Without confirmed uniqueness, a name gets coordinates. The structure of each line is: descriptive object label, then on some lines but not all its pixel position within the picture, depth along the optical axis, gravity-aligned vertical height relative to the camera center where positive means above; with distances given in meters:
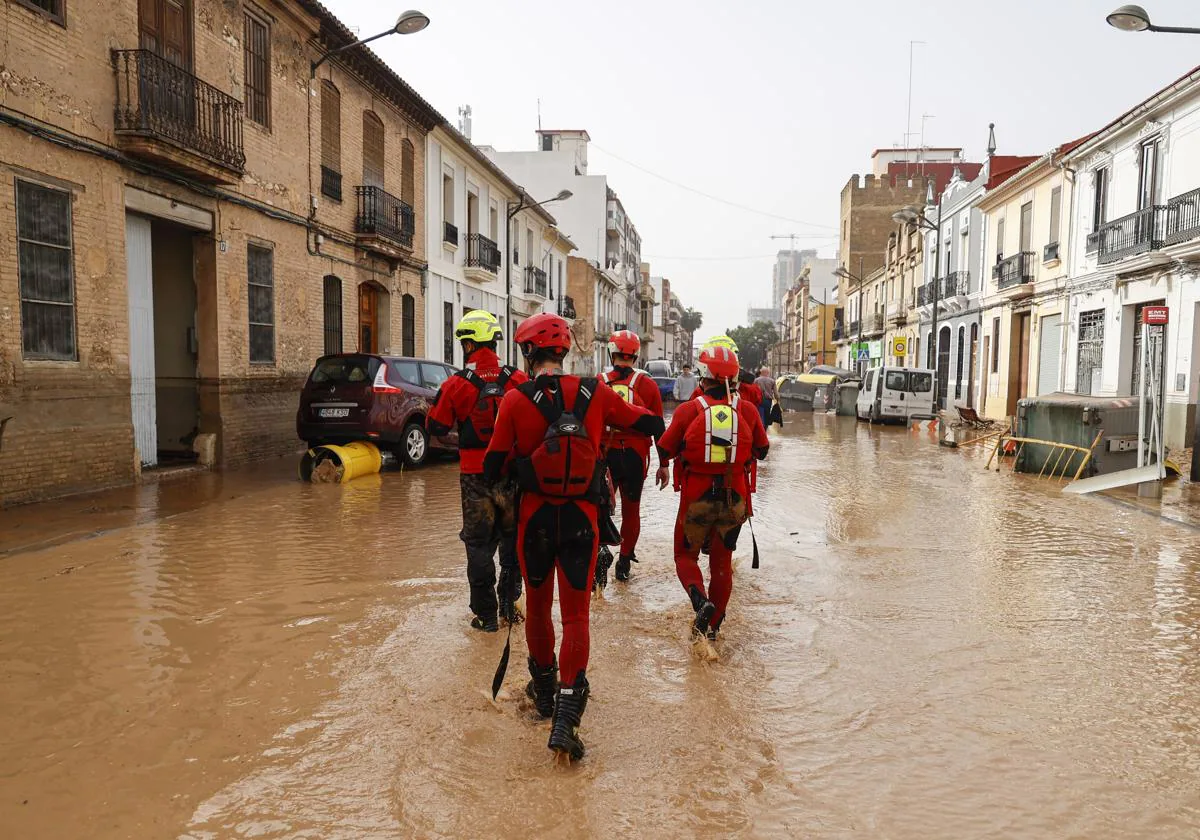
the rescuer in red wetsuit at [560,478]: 3.45 -0.47
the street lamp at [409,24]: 13.45 +5.38
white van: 24.95 -0.82
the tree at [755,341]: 121.25 +3.53
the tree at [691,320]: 131.62 +6.94
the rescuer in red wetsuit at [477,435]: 5.01 -0.43
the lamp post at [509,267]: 26.73 +3.04
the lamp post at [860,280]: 49.43 +5.26
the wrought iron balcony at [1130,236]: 17.72 +2.97
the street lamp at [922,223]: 28.02 +5.02
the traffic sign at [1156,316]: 11.17 +0.71
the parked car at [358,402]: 11.60 -0.56
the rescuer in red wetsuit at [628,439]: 5.68 -0.52
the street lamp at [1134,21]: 10.81 +4.47
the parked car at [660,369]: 36.50 -0.20
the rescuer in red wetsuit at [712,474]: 4.70 -0.61
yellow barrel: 11.29 -1.38
